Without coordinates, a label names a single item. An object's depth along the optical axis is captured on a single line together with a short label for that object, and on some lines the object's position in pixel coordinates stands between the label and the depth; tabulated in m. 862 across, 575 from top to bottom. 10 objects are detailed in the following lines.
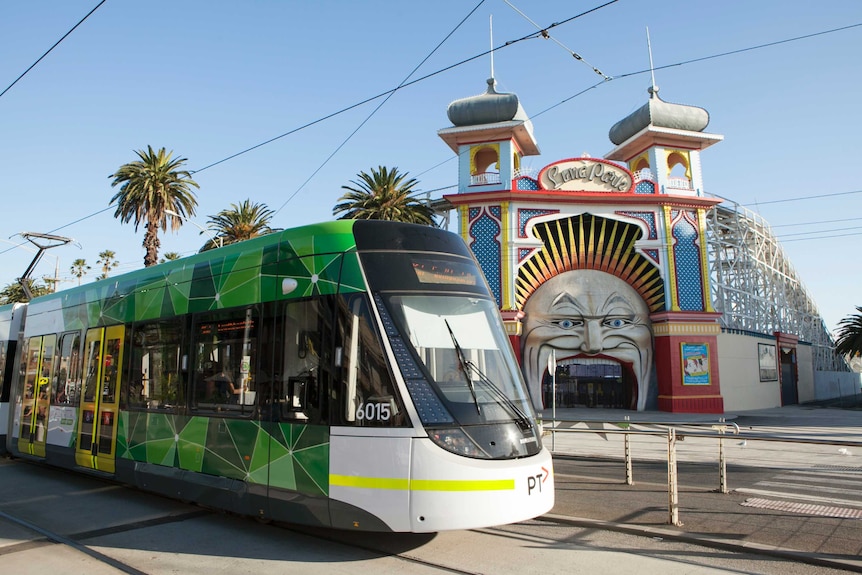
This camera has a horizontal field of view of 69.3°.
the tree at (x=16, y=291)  60.50
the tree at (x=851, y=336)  46.72
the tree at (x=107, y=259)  66.07
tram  6.18
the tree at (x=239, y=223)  37.50
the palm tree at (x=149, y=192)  33.44
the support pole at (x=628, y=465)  10.98
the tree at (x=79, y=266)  68.59
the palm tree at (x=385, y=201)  34.84
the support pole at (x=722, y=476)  10.05
